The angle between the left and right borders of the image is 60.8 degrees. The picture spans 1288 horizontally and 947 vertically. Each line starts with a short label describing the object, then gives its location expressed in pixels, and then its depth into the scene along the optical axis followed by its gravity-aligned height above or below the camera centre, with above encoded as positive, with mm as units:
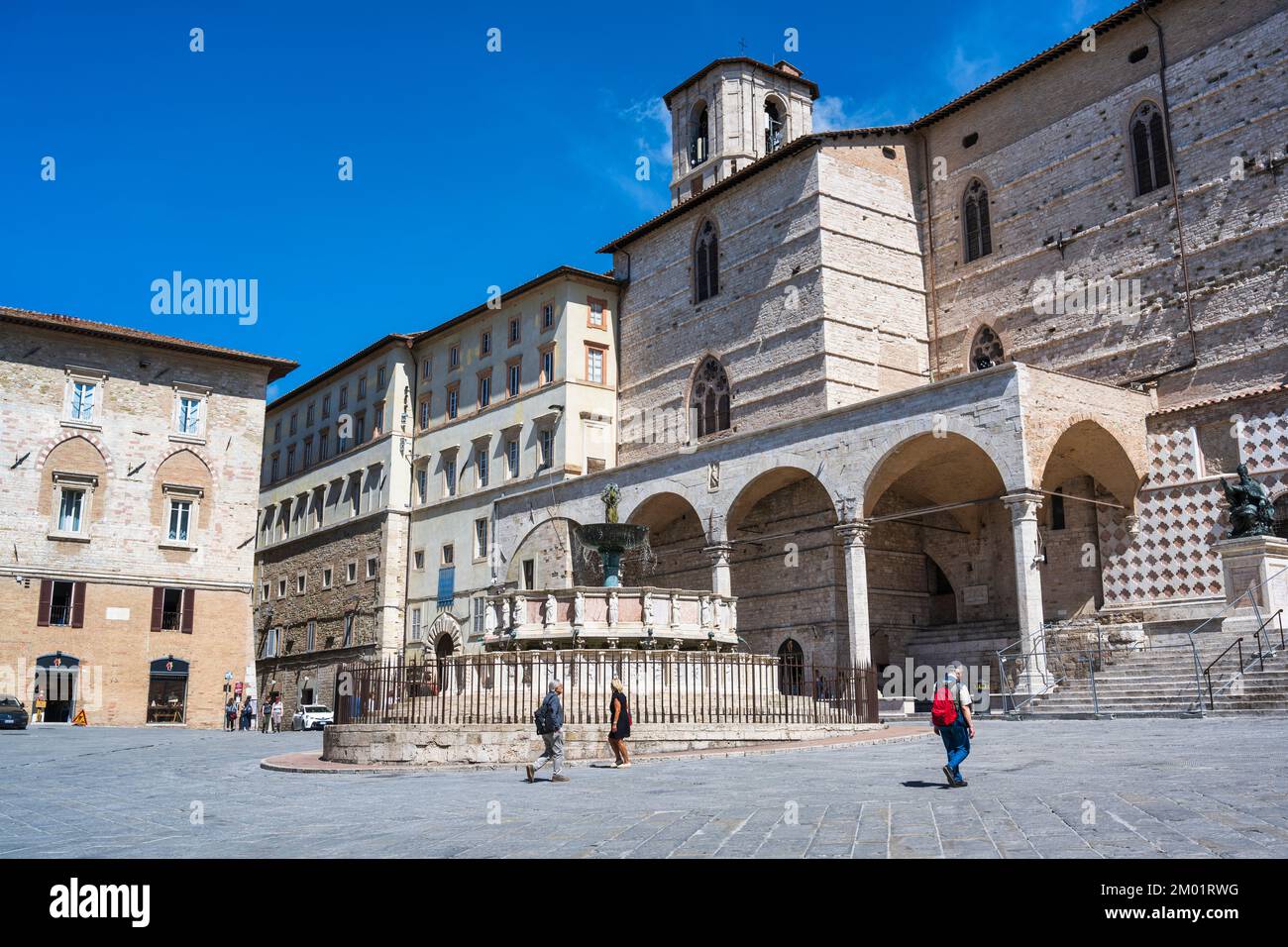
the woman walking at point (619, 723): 13570 -485
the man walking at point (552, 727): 12617 -485
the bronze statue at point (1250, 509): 21250 +3132
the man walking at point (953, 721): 9703 -379
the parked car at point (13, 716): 26953 -574
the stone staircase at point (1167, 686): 17438 -197
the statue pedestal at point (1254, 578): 20609 +1803
